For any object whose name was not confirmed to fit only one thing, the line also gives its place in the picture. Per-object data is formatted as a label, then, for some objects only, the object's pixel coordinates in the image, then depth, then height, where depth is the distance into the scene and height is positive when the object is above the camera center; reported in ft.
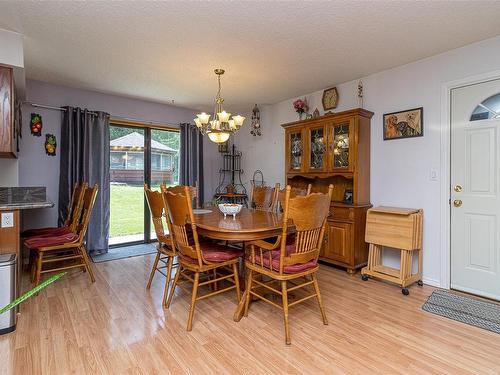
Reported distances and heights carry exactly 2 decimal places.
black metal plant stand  18.13 +0.85
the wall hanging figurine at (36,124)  12.19 +2.62
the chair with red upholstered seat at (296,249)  6.32 -1.51
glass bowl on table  8.80 -0.68
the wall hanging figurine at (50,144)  12.59 +1.84
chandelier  9.80 +2.13
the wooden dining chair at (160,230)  8.38 -1.40
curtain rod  12.21 +3.42
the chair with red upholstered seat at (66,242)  9.33 -1.82
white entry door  8.55 -0.08
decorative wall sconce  15.28 +3.60
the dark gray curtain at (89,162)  12.70 +1.12
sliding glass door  14.97 +0.71
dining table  6.70 -0.96
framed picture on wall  10.02 +2.24
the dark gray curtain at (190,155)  16.20 +1.76
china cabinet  10.81 +0.65
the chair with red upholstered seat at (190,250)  6.94 -1.72
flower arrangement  13.48 +3.72
